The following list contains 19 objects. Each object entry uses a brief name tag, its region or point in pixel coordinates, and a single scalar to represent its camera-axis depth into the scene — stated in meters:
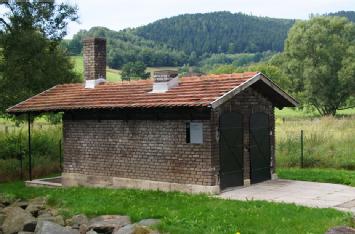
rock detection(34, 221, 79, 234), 11.59
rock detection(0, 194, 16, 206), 16.47
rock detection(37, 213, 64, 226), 13.05
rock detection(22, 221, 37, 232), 13.10
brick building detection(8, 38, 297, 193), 15.54
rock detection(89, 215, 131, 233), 12.16
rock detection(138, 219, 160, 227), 11.74
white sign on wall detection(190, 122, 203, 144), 15.54
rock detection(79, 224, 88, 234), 12.34
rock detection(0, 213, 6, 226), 14.29
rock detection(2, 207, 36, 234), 13.35
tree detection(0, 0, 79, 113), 25.23
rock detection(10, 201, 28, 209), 15.53
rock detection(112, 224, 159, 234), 11.05
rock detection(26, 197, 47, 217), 14.56
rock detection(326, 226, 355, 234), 9.80
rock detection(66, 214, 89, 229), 12.80
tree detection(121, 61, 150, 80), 64.25
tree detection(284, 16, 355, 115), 54.81
